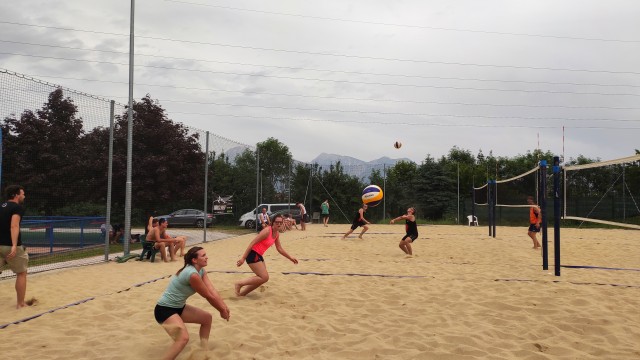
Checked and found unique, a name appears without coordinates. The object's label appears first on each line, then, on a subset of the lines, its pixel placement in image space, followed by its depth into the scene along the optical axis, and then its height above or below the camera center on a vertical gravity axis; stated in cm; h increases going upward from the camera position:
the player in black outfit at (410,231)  1021 -70
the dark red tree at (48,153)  809 +77
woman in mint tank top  365 -89
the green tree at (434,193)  2761 +40
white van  1891 -70
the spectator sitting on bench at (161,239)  951 -92
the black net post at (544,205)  791 -7
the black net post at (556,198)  761 +5
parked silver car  2320 -115
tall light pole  984 +66
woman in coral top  599 -78
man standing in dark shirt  534 -51
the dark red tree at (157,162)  1466 +109
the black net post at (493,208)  1558 -27
